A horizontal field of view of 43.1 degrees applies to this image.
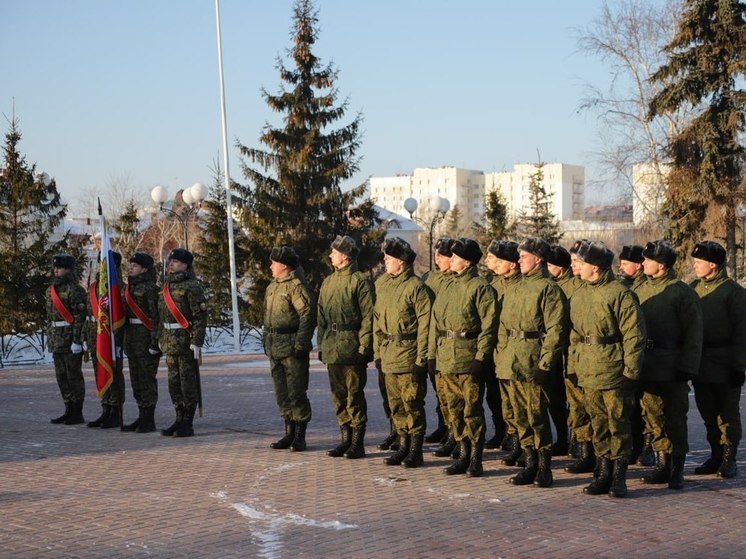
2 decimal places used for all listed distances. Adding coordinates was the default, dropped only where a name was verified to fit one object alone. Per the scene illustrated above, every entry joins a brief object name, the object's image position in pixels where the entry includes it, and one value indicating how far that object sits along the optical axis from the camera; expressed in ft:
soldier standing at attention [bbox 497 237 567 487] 26.63
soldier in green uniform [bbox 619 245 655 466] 30.32
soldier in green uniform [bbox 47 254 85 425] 41.04
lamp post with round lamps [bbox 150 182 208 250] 91.30
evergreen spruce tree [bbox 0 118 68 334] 80.79
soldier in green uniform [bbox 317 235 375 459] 31.55
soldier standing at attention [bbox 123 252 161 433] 38.11
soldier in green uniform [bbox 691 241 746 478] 28.48
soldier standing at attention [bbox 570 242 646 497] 25.32
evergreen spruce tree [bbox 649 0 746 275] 83.71
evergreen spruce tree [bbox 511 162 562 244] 113.19
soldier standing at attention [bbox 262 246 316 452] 32.78
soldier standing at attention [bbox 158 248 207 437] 36.01
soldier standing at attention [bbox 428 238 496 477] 28.22
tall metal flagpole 84.38
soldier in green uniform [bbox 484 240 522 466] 28.25
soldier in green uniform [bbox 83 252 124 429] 39.17
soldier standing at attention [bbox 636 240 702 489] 27.02
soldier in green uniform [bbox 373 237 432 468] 29.96
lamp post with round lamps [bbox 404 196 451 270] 101.35
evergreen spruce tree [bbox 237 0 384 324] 98.32
